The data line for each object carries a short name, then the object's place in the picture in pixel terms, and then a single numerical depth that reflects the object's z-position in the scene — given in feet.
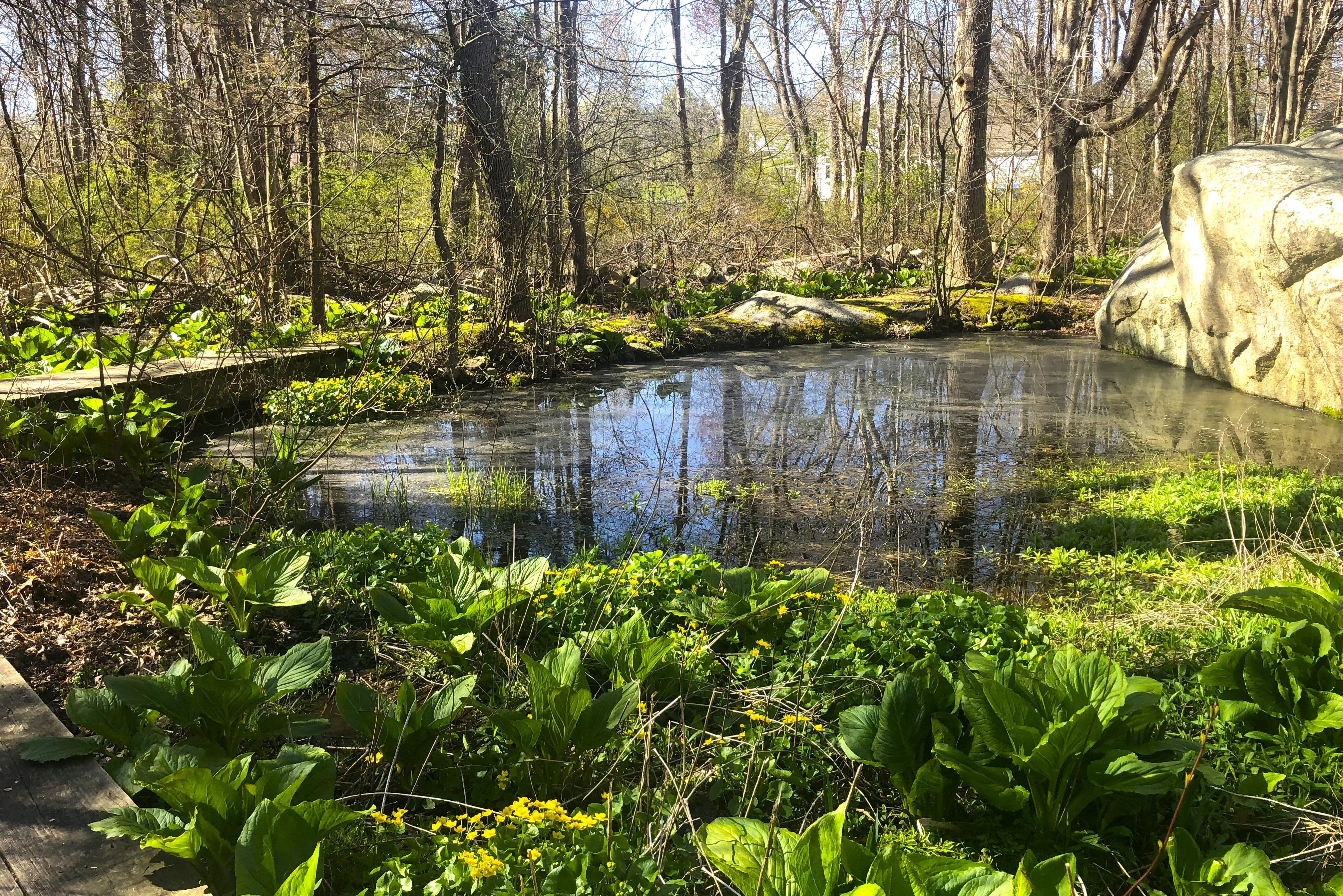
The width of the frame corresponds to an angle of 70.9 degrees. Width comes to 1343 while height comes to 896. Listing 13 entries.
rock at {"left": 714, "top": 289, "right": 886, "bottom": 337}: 44.86
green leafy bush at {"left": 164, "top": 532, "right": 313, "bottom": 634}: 11.76
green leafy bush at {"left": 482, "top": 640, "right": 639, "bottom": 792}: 8.66
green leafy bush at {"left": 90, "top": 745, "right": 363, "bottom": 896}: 6.44
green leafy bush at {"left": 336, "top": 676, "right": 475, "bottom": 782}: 8.68
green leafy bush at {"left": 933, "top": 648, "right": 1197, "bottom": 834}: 7.68
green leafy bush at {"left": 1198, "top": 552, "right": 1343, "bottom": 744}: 9.21
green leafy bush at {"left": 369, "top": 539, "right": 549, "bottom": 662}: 10.71
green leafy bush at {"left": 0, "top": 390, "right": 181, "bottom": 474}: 16.44
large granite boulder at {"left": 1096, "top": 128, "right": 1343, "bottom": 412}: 25.84
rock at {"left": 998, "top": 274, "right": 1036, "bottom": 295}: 50.72
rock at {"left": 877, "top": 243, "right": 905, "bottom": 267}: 57.62
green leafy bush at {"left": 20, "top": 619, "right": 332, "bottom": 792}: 8.07
